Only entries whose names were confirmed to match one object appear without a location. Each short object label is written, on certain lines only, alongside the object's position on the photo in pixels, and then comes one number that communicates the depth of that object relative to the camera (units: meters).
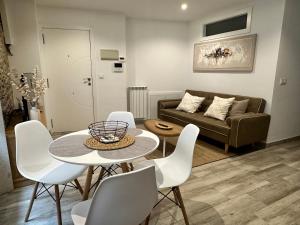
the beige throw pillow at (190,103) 4.19
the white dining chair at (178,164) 1.55
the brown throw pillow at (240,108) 3.40
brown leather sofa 2.99
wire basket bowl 1.63
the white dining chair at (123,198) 0.91
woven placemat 1.49
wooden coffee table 2.86
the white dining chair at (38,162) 1.57
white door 3.77
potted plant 2.30
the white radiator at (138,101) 4.67
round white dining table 1.31
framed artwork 3.49
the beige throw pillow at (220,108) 3.53
